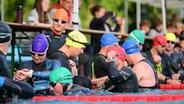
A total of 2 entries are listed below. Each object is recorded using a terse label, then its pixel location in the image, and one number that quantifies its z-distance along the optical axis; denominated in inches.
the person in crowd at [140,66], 436.8
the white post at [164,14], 675.9
